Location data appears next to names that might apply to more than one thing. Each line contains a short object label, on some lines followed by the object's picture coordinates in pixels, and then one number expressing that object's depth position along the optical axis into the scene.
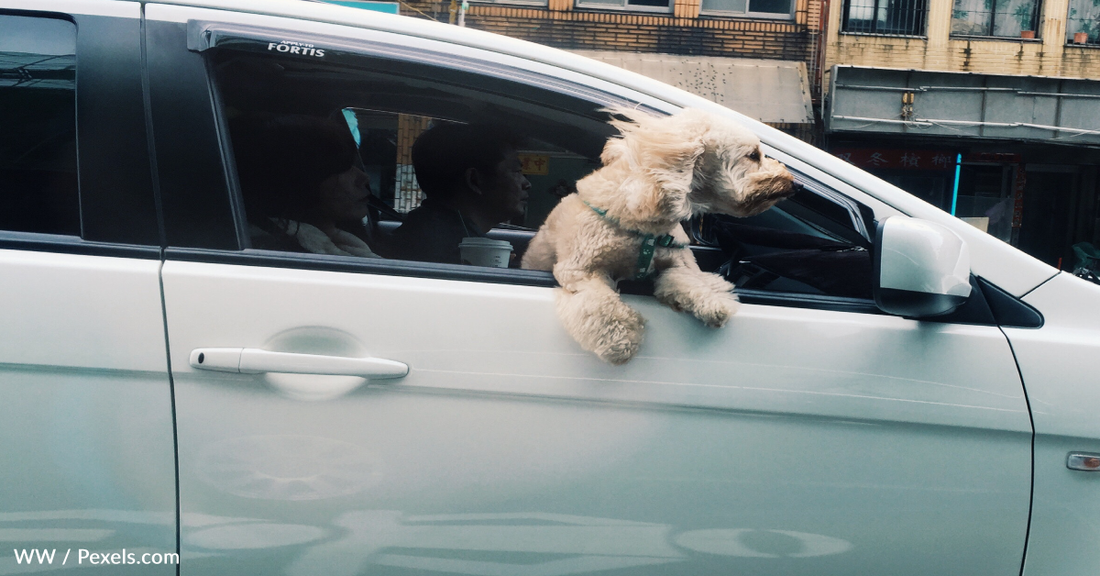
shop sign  12.54
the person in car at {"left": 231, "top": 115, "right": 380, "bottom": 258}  1.78
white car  1.43
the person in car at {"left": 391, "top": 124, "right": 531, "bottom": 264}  2.41
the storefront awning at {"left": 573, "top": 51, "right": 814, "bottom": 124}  11.70
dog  1.51
